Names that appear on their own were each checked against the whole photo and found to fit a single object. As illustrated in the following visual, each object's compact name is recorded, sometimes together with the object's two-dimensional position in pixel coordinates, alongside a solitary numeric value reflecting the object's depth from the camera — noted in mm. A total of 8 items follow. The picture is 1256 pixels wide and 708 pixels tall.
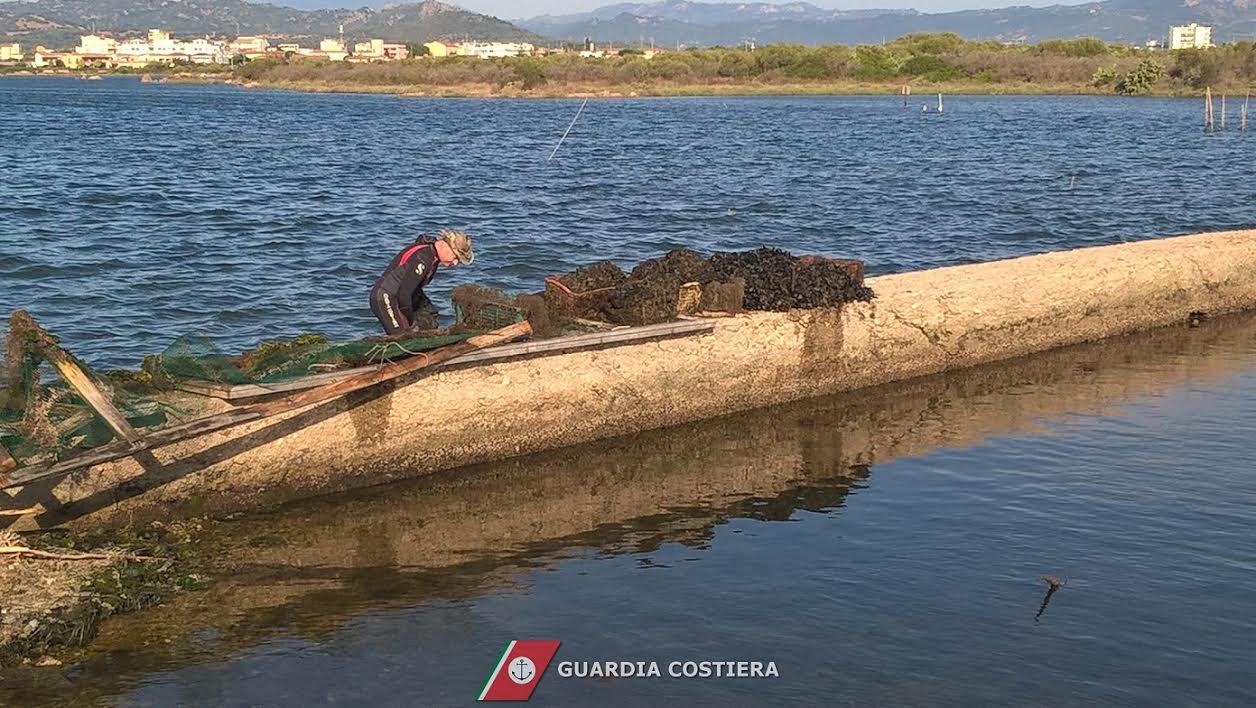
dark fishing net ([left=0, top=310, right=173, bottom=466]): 8734
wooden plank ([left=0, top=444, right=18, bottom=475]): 8492
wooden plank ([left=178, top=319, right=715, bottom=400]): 9688
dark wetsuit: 11477
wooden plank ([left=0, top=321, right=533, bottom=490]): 8734
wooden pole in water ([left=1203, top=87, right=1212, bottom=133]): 63853
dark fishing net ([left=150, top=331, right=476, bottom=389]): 9797
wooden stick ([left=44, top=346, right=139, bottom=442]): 8656
